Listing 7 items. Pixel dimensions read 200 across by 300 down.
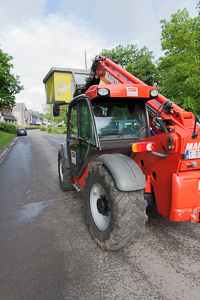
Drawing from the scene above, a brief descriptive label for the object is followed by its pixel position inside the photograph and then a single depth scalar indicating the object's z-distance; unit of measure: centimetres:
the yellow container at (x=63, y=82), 720
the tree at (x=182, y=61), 838
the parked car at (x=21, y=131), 3509
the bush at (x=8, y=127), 3712
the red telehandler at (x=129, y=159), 223
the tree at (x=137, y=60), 1972
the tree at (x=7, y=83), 1878
